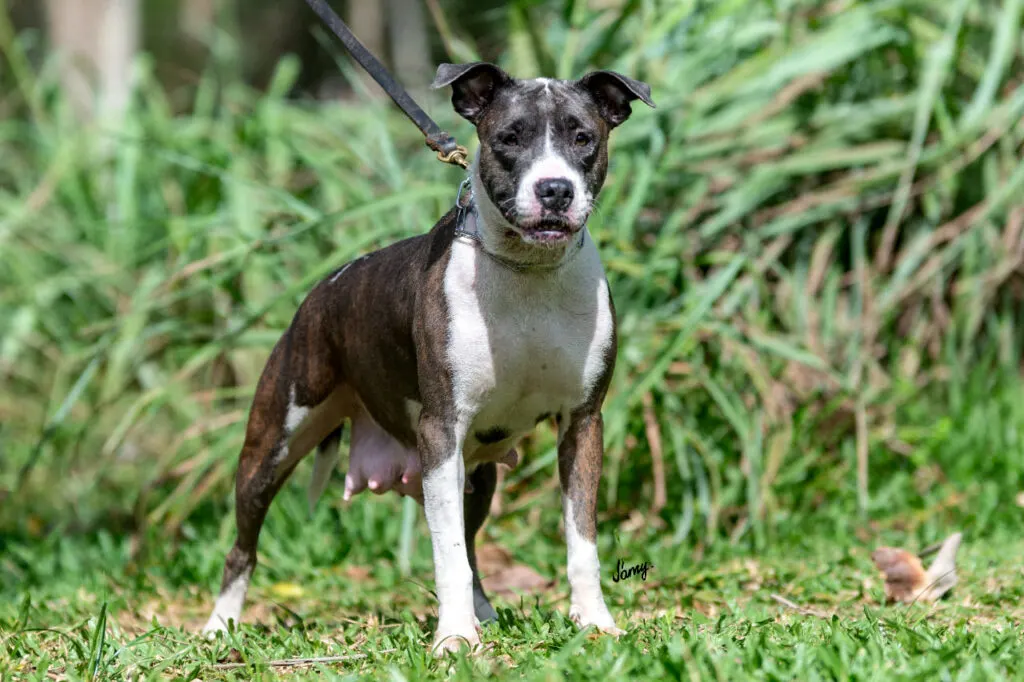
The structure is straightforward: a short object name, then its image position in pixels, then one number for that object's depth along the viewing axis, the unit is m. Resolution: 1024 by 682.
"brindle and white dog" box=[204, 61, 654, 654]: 6.94
